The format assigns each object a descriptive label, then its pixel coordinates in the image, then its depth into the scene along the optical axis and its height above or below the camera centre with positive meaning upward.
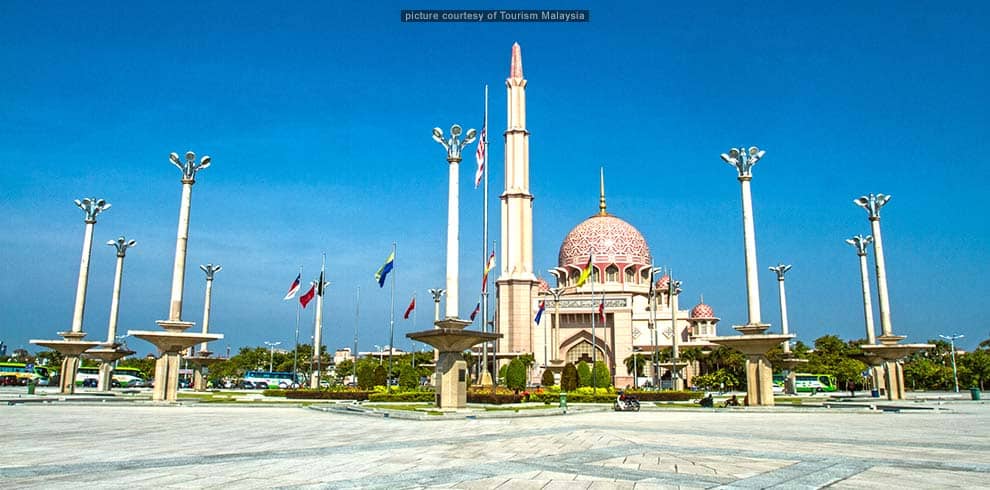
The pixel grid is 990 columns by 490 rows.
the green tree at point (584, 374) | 51.75 -0.21
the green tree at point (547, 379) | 54.97 -0.63
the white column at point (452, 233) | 27.61 +5.47
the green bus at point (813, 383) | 61.75 -0.91
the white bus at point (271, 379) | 70.44 -0.99
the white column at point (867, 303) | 42.57 +4.35
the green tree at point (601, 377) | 52.38 -0.43
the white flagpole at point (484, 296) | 31.14 +3.79
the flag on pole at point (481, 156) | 30.28 +9.20
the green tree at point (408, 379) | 47.88 -0.61
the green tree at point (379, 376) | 43.88 -0.39
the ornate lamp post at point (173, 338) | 30.89 +1.35
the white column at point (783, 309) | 51.62 +4.65
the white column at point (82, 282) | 39.12 +4.85
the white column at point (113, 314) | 44.78 +3.45
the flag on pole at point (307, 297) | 43.72 +4.52
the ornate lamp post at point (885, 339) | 37.75 +1.83
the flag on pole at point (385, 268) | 37.72 +5.44
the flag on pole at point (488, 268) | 36.12 +5.62
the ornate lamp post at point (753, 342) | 29.58 +1.30
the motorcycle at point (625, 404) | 29.41 -1.36
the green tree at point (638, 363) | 71.31 +0.88
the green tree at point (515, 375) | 51.91 -0.31
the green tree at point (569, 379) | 46.22 -0.52
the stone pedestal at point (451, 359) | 25.53 +0.41
